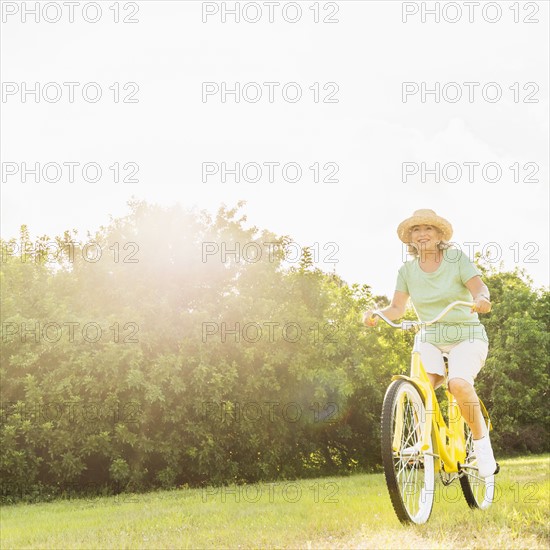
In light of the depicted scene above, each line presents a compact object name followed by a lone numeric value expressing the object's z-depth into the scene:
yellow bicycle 4.89
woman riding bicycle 5.63
